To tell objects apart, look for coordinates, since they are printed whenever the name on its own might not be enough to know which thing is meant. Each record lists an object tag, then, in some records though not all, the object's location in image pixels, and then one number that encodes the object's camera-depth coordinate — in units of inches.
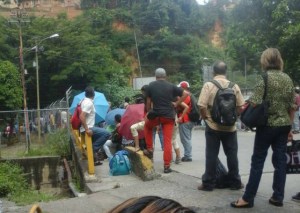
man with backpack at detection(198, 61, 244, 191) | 226.7
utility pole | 657.6
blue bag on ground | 319.6
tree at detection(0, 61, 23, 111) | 1192.8
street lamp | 678.6
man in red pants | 290.7
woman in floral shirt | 200.5
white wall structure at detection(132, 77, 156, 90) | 1831.7
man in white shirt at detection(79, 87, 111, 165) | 308.2
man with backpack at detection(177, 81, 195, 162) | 342.3
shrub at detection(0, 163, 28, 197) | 384.1
